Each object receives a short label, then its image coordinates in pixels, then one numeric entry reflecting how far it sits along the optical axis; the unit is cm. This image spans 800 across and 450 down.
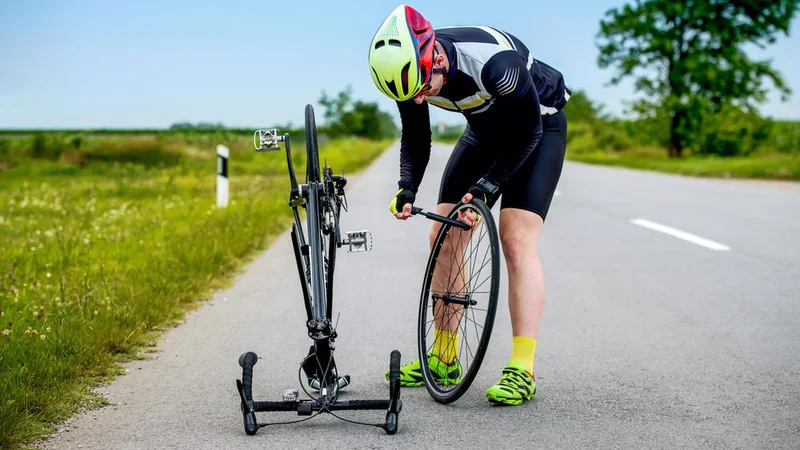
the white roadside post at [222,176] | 1310
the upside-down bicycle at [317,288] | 371
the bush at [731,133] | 4412
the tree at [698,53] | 4447
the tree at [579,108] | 11055
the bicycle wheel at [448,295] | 432
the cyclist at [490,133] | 350
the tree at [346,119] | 12138
